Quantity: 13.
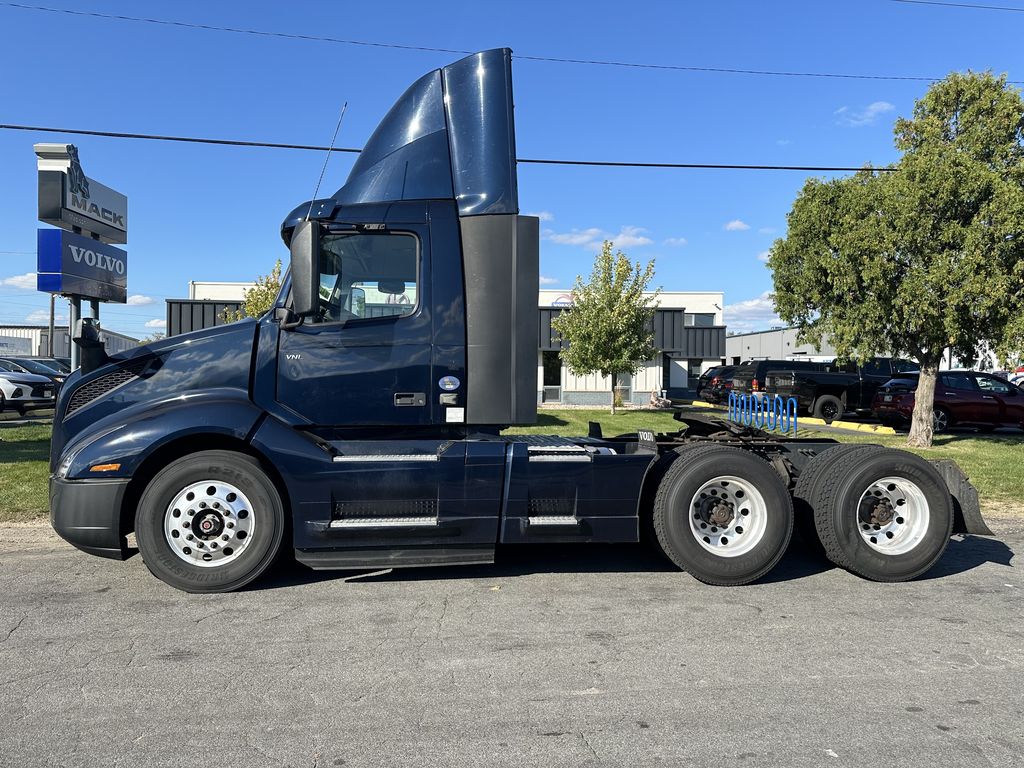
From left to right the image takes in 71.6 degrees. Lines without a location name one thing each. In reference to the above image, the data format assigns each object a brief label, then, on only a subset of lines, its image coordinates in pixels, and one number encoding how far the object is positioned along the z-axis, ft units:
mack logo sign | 37.88
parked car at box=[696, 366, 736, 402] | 81.56
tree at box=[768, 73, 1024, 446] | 41.16
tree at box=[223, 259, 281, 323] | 69.21
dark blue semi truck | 16.16
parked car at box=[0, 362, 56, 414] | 59.72
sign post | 37.00
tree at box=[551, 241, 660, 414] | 73.05
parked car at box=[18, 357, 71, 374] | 85.25
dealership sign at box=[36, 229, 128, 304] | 36.88
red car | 59.21
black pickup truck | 72.08
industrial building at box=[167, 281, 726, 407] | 93.66
